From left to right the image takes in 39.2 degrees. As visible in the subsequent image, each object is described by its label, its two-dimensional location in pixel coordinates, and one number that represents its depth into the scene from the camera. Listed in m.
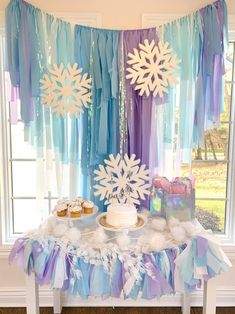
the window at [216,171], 2.33
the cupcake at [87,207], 1.94
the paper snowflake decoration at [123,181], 1.92
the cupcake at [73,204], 1.92
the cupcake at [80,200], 1.98
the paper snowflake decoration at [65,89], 2.04
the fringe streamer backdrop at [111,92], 2.03
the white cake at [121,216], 1.80
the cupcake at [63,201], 1.96
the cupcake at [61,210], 1.90
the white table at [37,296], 1.69
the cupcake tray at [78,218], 1.87
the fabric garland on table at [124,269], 1.62
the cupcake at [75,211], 1.88
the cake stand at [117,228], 1.78
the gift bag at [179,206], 1.89
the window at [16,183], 2.28
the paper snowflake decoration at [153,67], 2.02
